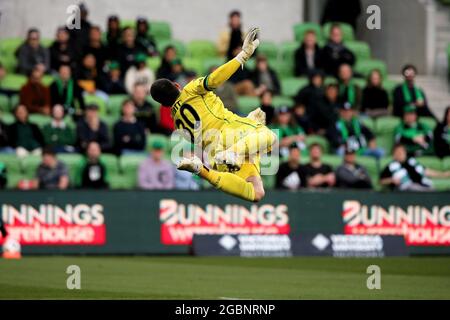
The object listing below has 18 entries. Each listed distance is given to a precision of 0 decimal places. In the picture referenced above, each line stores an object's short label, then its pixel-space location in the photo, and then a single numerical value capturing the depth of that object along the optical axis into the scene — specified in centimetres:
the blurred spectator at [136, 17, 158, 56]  2433
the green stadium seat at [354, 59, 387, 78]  2616
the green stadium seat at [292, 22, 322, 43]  2647
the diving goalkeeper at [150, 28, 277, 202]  1462
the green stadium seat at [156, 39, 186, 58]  2528
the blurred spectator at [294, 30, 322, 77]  2502
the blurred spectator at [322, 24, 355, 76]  2520
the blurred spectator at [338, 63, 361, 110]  2444
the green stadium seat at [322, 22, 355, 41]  2656
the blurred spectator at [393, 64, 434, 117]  2447
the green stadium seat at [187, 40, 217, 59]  2575
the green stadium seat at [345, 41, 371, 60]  2650
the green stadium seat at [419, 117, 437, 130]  2464
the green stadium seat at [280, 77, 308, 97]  2503
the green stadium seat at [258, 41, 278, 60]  2570
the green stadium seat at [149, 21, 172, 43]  2603
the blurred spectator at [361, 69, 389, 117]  2456
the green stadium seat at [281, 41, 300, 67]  2578
